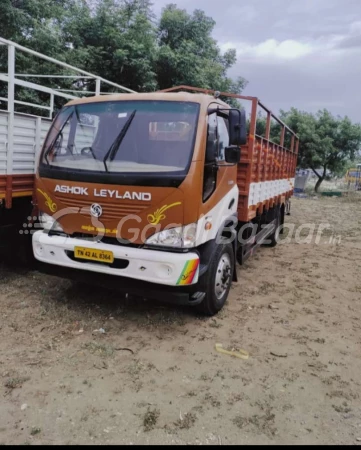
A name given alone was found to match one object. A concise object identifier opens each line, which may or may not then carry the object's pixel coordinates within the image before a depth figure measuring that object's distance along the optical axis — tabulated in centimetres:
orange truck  310
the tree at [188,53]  1269
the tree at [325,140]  1780
